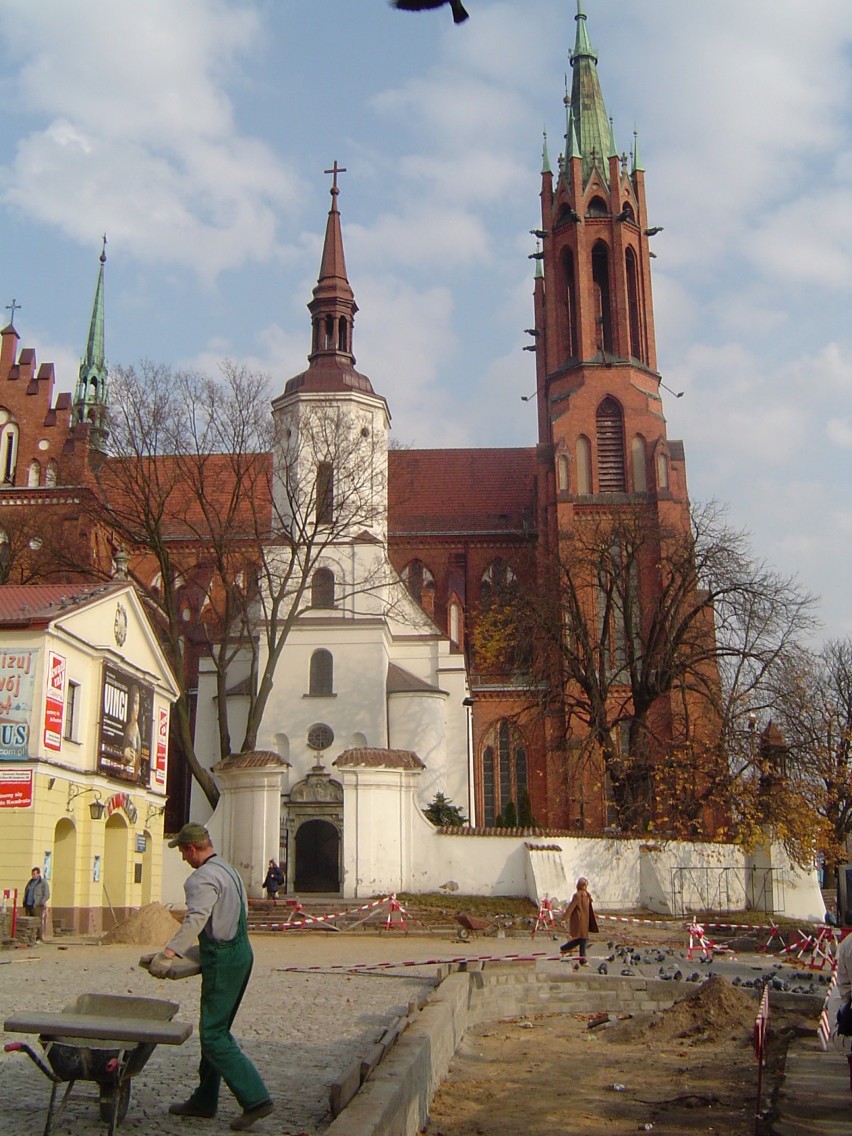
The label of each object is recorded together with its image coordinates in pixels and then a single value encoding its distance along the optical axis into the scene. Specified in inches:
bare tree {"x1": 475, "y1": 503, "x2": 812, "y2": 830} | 1363.2
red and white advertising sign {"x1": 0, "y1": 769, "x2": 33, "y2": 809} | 924.6
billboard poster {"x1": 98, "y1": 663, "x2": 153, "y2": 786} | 1071.6
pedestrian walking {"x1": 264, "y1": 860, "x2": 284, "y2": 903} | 1211.2
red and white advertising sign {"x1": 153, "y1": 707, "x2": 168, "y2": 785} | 1230.7
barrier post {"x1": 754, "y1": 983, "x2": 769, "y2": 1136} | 325.7
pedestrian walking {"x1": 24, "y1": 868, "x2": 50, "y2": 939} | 867.4
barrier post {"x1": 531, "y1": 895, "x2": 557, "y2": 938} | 1083.9
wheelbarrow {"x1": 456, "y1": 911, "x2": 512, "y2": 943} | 980.6
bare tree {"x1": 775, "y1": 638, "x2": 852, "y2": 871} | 1373.0
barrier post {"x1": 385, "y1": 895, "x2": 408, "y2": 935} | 1084.5
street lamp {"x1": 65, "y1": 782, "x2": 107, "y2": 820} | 996.6
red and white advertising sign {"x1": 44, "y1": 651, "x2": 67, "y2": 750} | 952.3
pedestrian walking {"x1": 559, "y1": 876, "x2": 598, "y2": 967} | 713.6
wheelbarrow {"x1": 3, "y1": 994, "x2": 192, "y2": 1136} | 244.2
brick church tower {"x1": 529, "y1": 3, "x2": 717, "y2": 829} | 1475.1
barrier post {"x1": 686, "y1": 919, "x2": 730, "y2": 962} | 853.2
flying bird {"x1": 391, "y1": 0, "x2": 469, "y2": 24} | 192.9
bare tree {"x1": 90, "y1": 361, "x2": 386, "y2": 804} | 1368.1
